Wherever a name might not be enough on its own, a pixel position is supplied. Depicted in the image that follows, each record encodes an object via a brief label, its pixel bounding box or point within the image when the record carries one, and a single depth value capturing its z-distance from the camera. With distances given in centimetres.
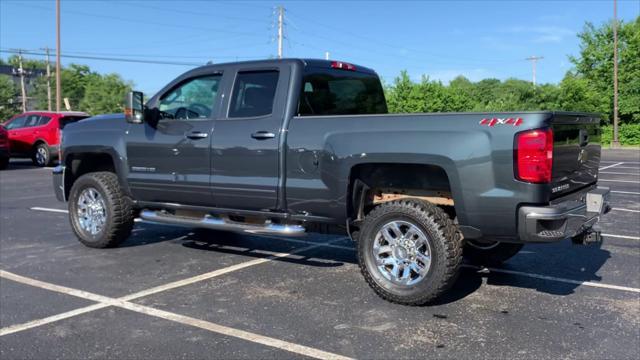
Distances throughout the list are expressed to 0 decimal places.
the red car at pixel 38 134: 1833
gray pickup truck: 417
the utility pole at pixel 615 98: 3675
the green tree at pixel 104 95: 9194
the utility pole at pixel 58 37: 3188
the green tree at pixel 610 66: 4031
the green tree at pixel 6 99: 7806
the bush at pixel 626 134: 3953
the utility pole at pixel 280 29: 4937
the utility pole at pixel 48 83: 8184
